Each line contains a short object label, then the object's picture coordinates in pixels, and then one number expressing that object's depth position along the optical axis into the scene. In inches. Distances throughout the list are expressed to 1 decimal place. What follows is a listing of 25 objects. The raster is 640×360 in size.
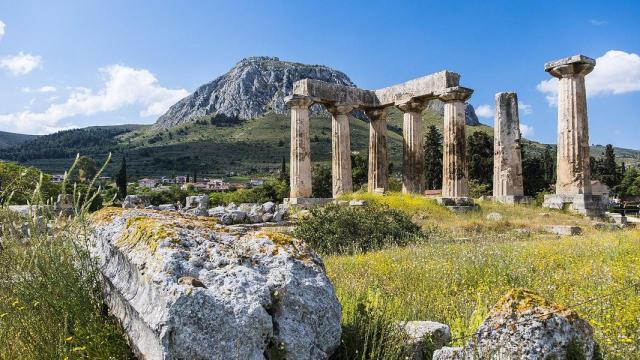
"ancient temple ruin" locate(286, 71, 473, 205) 888.9
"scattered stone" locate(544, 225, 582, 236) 599.5
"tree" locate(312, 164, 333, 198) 2007.9
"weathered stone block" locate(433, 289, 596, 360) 108.9
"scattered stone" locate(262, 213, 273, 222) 757.4
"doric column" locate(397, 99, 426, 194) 975.6
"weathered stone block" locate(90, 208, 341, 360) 101.3
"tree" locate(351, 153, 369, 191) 1955.0
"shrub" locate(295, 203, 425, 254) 490.9
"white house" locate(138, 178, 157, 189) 3635.3
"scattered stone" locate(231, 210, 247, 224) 719.7
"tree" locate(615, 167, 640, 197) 2573.8
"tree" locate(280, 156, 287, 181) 2243.1
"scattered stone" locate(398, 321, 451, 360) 132.9
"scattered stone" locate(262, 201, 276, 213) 813.9
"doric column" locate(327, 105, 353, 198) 994.1
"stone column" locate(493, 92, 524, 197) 940.0
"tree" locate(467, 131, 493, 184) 1942.7
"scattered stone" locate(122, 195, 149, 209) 875.6
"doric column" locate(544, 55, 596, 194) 829.8
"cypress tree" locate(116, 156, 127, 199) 2289.6
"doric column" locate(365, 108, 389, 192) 1041.5
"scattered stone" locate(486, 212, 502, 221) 731.5
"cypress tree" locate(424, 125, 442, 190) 2052.2
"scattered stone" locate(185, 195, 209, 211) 876.5
